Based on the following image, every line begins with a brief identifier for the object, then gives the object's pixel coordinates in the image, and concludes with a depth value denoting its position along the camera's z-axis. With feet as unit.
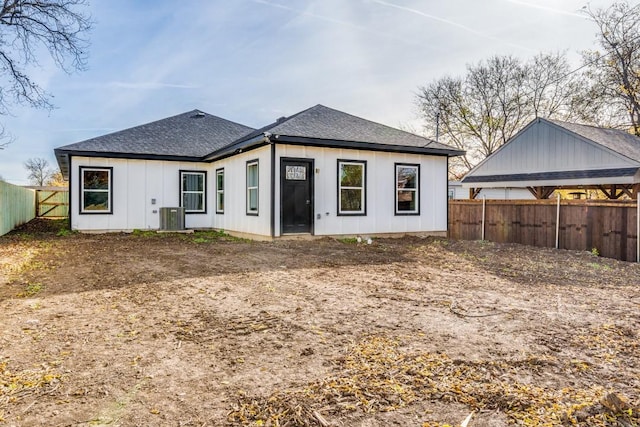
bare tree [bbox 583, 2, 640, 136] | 67.87
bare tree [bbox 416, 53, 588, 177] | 77.25
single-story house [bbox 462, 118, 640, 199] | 42.37
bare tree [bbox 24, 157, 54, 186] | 136.05
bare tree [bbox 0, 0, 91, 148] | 46.06
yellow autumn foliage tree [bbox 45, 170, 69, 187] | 127.22
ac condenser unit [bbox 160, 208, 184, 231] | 43.34
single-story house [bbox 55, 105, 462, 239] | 33.45
